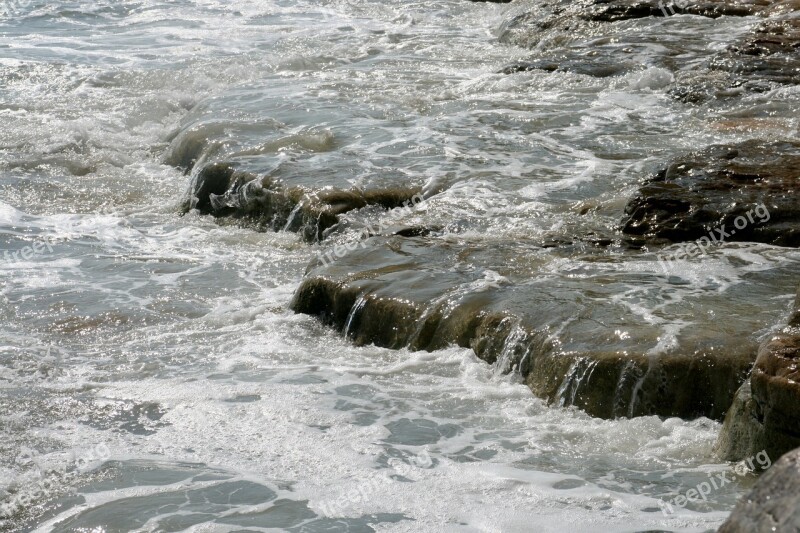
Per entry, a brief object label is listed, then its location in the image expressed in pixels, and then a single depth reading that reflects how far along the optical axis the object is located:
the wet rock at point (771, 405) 7.99
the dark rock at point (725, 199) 13.80
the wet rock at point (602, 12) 29.91
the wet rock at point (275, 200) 16.92
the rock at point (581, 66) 25.31
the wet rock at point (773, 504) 5.04
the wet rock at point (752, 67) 22.16
